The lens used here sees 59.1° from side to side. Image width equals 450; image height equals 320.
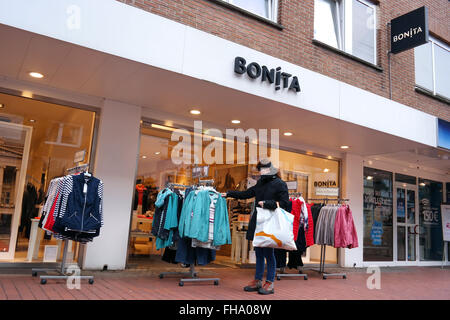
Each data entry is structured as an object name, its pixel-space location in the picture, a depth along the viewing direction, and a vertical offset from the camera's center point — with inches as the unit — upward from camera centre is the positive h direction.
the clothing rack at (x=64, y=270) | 215.4 -33.5
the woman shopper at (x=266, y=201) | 215.8 +11.7
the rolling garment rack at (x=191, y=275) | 228.1 -35.2
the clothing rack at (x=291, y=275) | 282.6 -36.4
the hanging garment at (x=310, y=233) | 305.3 -6.1
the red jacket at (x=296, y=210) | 290.7 +10.3
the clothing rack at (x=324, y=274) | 298.9 -36.0
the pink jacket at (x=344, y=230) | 299.3 -2.3
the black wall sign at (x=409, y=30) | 332.2 +174.0
